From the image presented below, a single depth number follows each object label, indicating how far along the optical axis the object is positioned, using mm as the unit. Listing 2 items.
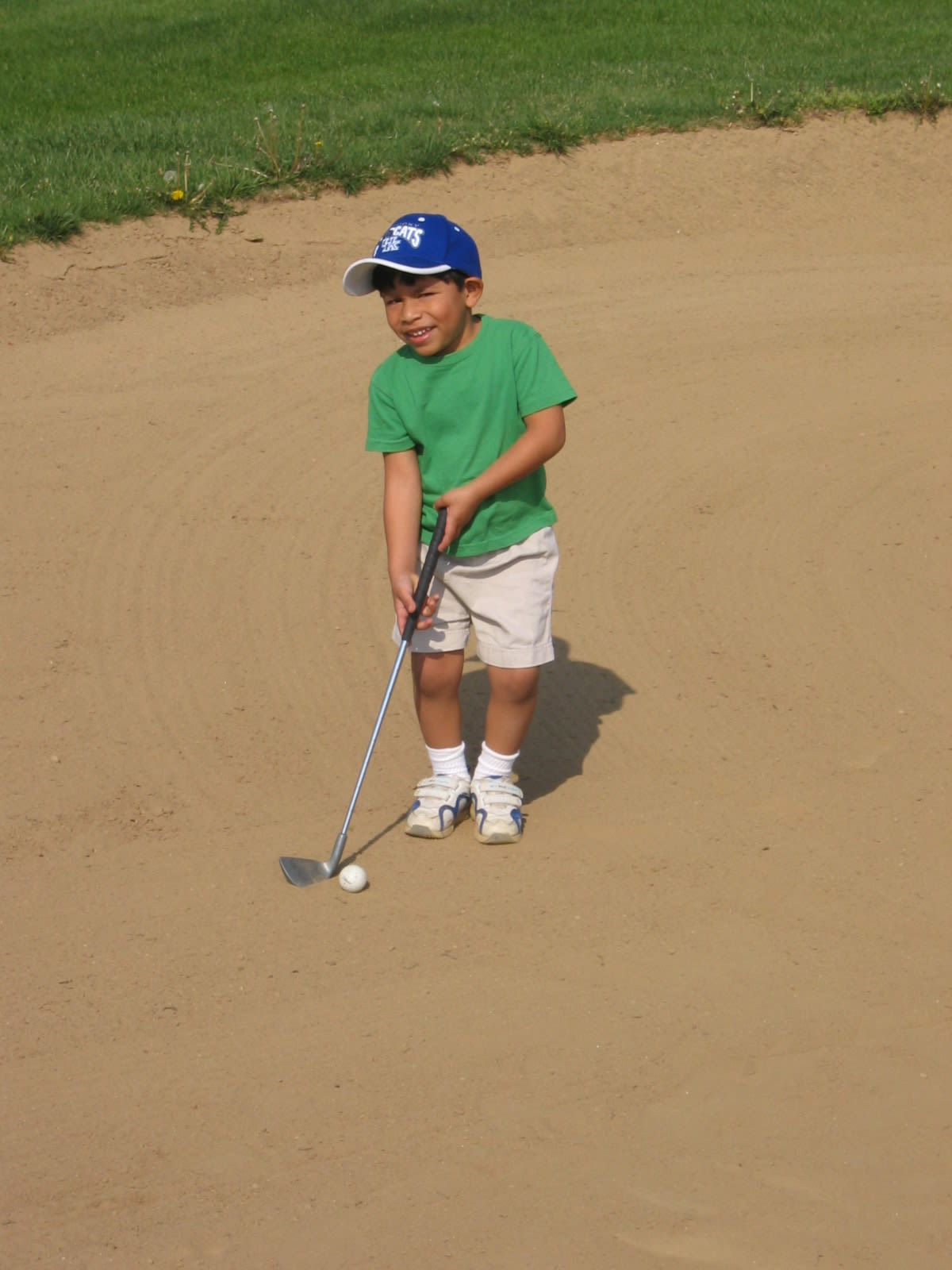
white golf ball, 8439
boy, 7996
